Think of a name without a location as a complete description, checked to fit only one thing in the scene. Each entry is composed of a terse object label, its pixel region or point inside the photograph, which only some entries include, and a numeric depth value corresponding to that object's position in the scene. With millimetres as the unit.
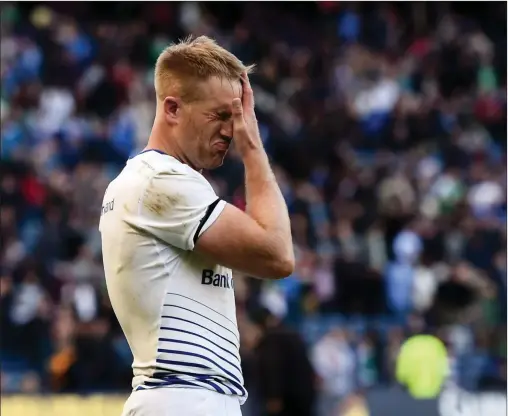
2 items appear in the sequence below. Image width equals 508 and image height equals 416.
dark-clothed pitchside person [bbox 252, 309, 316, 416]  19125
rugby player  7359
